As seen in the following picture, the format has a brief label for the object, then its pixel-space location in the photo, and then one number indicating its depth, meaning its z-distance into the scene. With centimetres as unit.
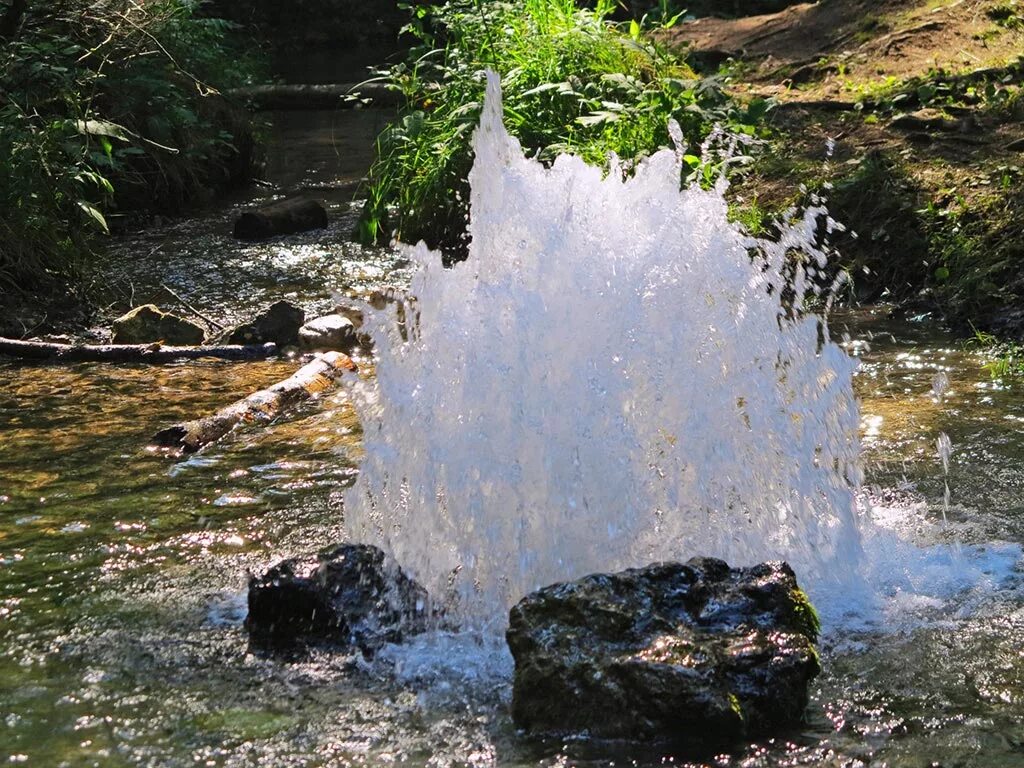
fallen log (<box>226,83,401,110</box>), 1617
